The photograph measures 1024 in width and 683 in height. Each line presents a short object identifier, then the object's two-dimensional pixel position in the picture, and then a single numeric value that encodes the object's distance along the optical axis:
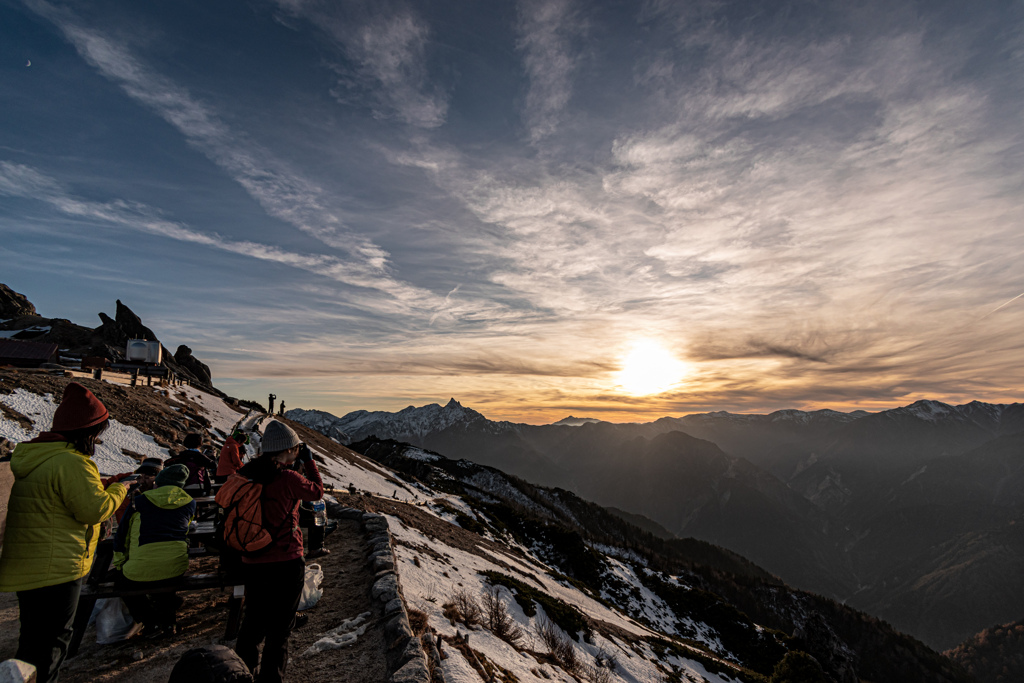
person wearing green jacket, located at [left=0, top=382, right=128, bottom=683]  4.04
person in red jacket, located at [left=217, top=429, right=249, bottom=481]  10.21
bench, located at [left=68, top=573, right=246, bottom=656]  5.73
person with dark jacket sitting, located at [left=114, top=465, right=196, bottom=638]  5.84
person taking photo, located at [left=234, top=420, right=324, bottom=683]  4.59
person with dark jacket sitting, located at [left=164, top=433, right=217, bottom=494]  9.27
